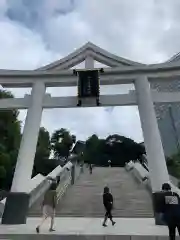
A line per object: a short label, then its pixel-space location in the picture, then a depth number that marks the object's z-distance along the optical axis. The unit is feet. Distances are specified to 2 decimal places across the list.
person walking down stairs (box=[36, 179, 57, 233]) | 15.73
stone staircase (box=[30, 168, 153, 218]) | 21.90
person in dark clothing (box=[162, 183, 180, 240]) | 10.67
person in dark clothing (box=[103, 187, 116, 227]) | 17.29
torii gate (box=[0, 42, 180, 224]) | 21.58
